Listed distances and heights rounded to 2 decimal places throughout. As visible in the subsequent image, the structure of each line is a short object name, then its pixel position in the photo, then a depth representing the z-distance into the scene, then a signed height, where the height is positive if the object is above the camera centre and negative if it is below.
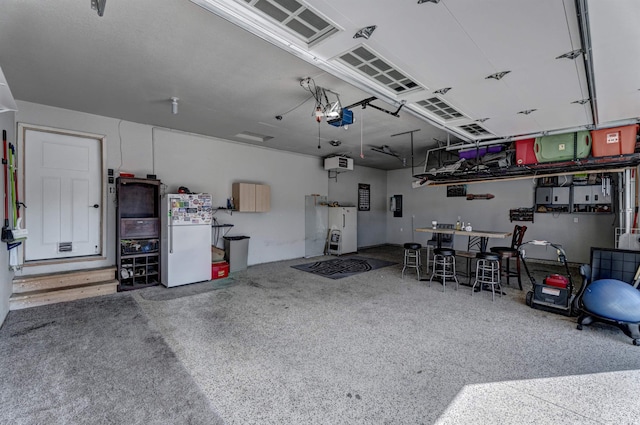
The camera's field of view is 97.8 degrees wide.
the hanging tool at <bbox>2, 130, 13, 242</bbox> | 3.37 +0.17
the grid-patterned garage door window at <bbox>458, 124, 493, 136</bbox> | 4.50 +1.39
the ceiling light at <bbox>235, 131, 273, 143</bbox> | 5.99 +1.67
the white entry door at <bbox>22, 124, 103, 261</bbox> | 4.35 +0.30
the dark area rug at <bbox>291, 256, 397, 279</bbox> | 6.02 -1.31
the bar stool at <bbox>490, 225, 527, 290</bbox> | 4.90 -0.71
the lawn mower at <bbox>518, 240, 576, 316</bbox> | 3.72 -1.16
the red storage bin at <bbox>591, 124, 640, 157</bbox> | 4.07 +1.07
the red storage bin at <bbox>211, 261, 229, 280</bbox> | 5.47 -1.15
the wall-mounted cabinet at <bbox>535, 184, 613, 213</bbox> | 6.20 +0.28
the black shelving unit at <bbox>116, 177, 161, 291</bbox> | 4.79 -0.36
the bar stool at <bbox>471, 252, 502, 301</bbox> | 4.48 -0.93
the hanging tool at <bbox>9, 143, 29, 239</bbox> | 3.54 +0.11
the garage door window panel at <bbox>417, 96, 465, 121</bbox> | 3.46 +1.37
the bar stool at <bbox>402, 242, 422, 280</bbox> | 5.52 -0.72
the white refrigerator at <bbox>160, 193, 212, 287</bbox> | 4.90 -0.48
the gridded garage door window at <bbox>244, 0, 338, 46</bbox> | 1.91 +1.42
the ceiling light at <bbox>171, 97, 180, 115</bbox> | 4.04 +1.57
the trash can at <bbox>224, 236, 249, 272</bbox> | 6.04 -0.86
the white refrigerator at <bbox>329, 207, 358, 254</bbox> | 8.18 -0.39
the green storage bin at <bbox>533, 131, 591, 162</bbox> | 4.50 +1.09
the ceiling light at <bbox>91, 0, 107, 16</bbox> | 1.64 +1.23
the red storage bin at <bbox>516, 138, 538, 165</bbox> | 5.05 +1.09
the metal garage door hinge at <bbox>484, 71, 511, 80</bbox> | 2.64 +1.31
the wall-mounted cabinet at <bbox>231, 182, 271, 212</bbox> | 6.31 +0.36
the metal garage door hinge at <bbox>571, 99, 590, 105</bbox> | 3.23 +1.29
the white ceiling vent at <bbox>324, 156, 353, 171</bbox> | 7.75 +1.37
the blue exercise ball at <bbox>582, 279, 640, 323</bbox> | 2.97 -0.99
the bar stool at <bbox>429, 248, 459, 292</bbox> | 4.96 -1.14
